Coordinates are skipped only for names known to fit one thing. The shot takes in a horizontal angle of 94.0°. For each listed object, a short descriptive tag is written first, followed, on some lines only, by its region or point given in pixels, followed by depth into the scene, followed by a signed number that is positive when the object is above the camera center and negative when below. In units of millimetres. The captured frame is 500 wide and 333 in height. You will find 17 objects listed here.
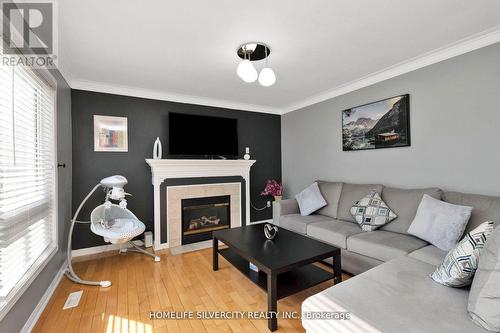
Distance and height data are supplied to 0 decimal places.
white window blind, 1501 -81
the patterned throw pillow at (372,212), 2578 -559
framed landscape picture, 2820 +519
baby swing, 2505 -691
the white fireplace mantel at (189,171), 3404 -88
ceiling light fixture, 2059 +1150
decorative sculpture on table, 2388 -688
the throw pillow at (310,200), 3363 -535
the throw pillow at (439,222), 1962 -527
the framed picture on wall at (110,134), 3227 +458
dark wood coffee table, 1747 -773
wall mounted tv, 3674 +483
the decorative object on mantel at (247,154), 4195 +195
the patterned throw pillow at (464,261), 1330 -578
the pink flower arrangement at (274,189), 4270 -455
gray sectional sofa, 1171 -765
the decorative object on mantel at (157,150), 3441 +233
